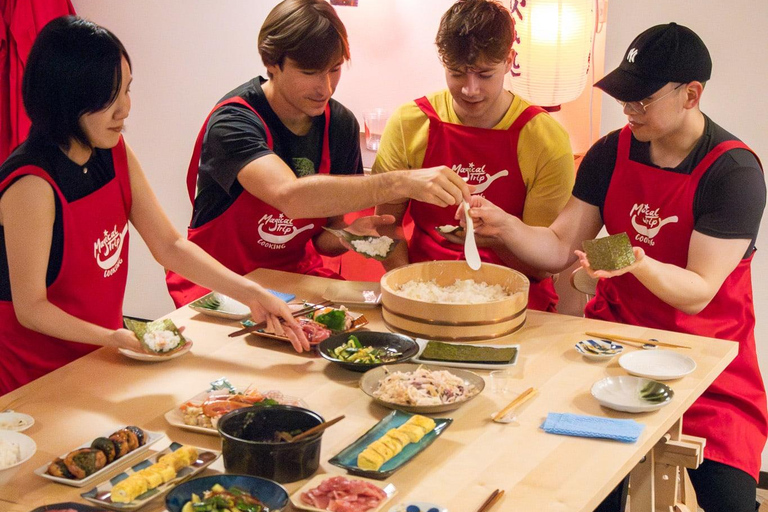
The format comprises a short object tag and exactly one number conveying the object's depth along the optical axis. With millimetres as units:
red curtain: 4719
